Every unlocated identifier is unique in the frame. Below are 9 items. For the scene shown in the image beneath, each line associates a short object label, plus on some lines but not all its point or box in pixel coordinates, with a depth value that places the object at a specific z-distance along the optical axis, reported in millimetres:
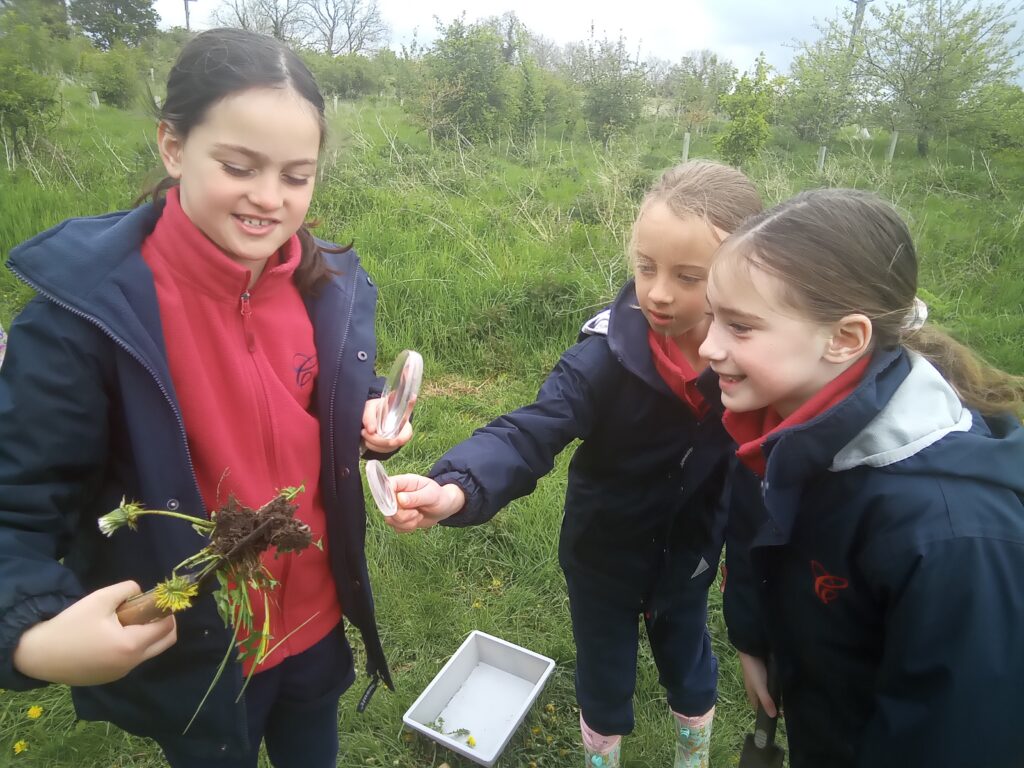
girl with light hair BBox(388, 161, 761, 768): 1688
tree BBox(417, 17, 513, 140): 11227
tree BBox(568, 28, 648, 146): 12961
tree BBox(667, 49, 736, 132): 12711
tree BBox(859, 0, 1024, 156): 10898
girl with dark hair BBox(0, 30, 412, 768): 1179
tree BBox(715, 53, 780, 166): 7684
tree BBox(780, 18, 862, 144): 12156
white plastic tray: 2492
